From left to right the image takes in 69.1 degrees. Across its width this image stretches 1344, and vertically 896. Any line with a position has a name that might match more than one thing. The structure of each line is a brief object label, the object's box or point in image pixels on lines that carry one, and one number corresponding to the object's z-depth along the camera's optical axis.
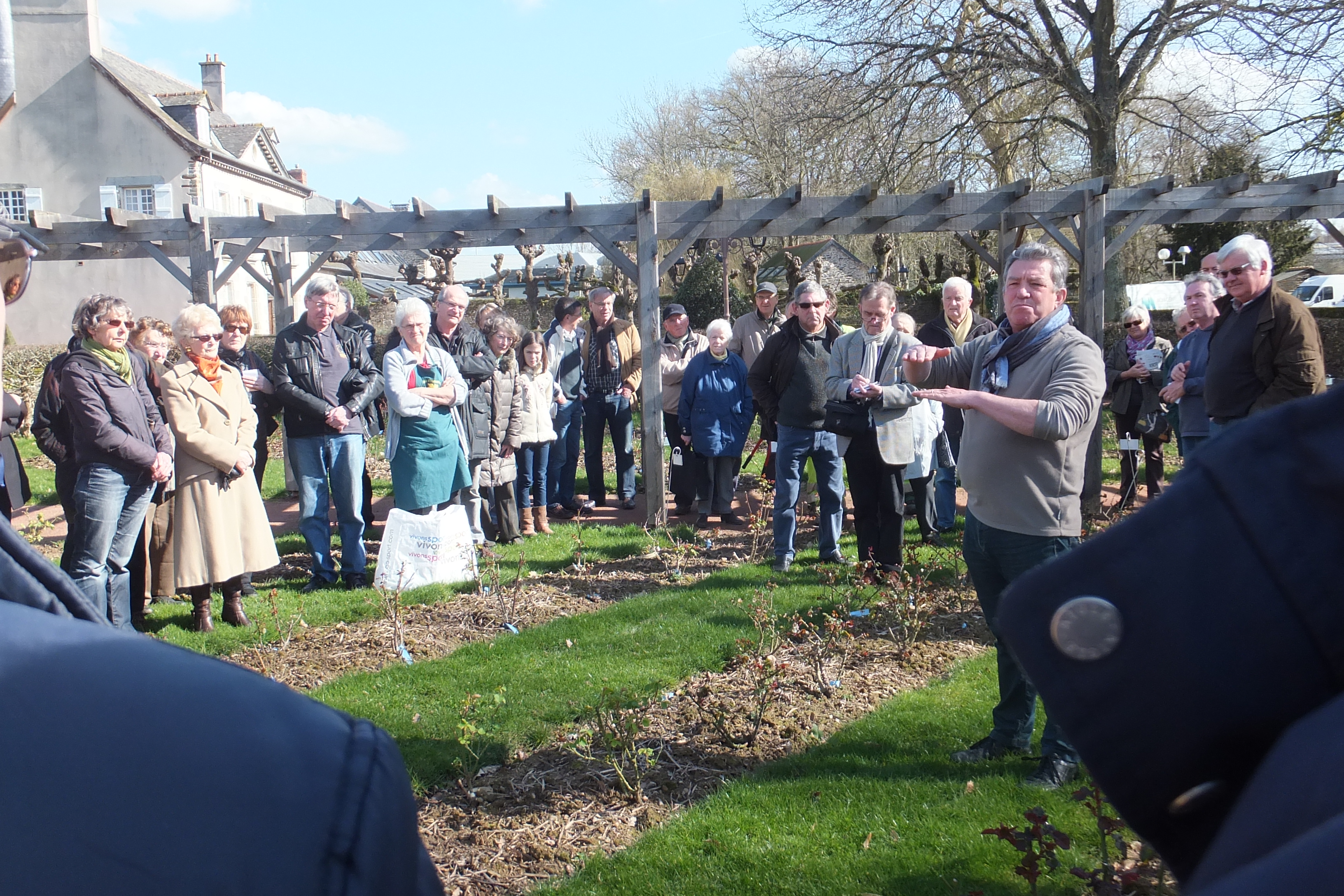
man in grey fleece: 3.87
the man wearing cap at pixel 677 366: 9.84
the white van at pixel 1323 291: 34.59
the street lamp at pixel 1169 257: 31.31
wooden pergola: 9.62
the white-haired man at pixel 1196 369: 7.03
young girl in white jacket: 8.83
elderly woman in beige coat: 6.15
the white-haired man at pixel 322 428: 7.17
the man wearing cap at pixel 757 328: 9.89
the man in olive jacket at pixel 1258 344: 5.45
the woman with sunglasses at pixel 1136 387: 9.20
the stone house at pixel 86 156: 33.03
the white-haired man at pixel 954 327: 7.52
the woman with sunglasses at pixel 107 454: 5.52
